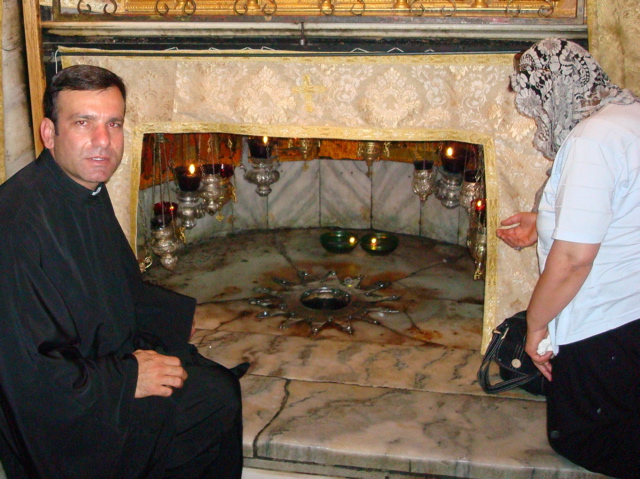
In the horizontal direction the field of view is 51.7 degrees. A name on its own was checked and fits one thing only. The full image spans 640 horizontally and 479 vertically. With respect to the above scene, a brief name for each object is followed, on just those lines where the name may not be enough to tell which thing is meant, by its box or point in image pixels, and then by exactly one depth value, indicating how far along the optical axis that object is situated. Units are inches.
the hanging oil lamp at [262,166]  142.6
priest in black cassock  68.2
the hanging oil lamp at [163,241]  133.6
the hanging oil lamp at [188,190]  138.6
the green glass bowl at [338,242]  169.4
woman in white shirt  68.4
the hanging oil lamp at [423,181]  140.2
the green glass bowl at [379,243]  167.6
